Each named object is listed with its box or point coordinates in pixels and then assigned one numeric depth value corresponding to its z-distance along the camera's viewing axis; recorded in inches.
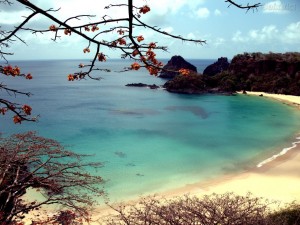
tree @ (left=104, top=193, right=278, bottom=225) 478.3
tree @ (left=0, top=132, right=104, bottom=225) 503.2
